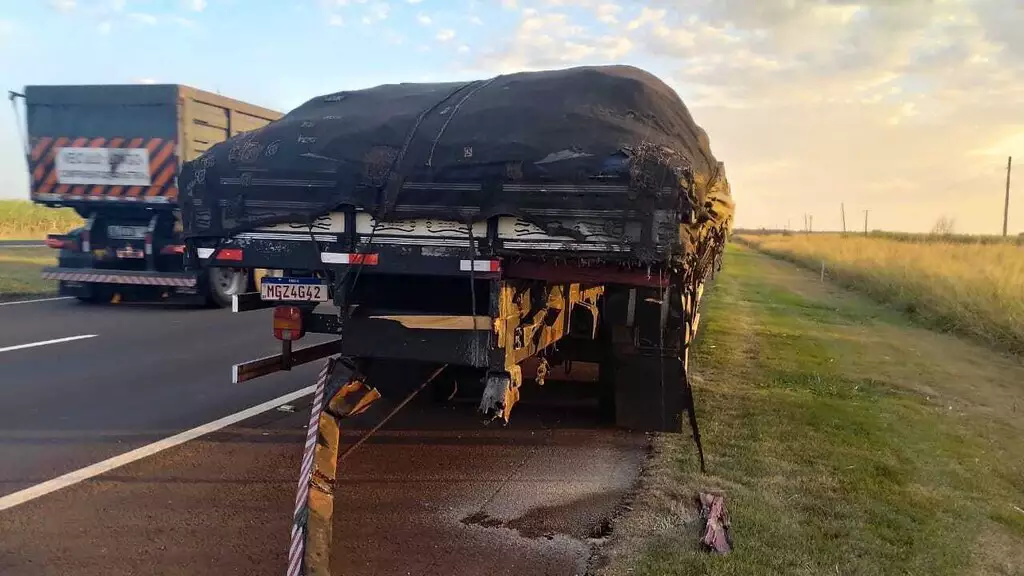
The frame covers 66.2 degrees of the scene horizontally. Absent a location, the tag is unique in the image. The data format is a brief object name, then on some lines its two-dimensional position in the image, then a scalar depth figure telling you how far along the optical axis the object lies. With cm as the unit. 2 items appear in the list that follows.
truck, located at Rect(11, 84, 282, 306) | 1281
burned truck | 428
